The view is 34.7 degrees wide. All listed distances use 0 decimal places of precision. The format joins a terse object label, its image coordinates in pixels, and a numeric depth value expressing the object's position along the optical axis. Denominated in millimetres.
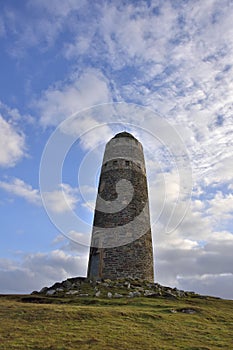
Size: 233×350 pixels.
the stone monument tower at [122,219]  28530
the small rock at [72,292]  23616
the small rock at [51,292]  24625
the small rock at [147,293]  23397
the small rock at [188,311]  19672
